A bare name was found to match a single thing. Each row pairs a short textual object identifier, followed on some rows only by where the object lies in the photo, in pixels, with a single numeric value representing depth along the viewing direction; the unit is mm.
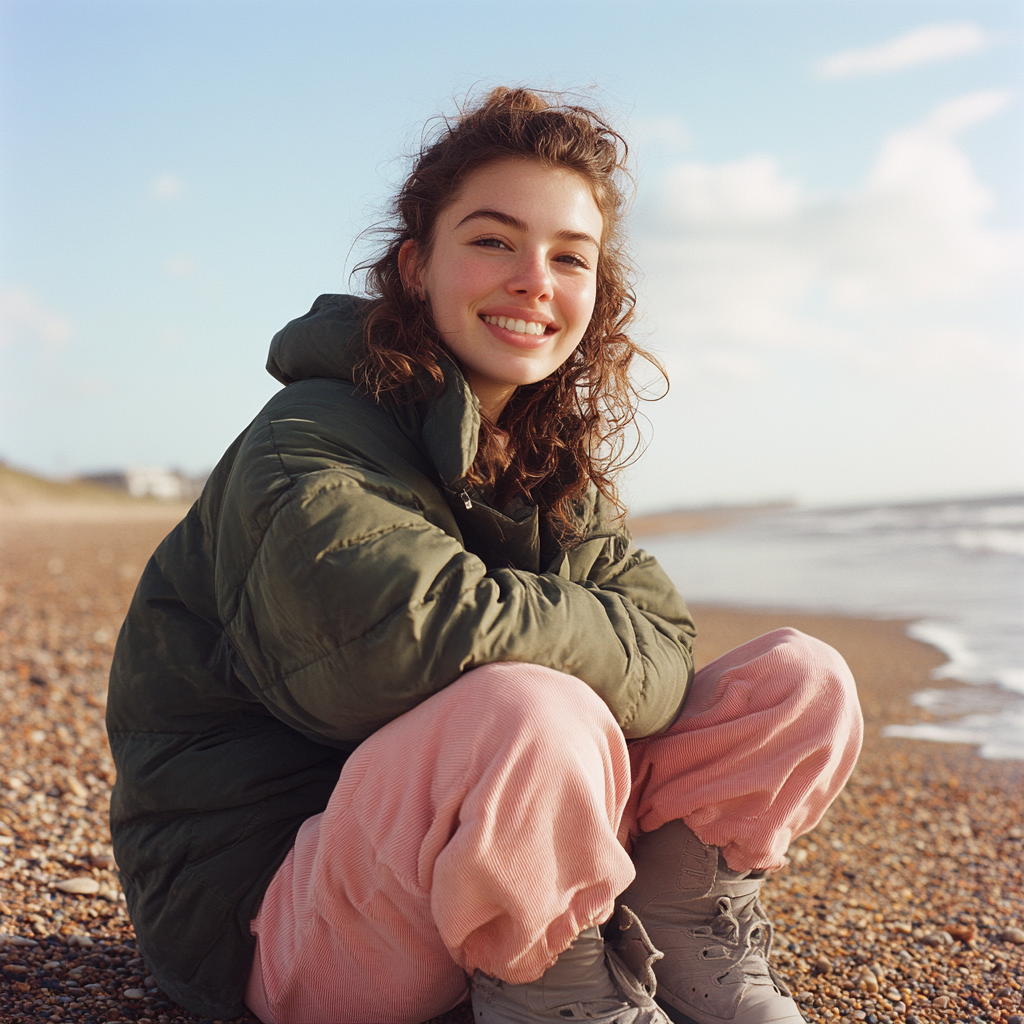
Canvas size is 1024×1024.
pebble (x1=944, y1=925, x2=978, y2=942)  3025
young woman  1778
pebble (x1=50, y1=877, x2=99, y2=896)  3018
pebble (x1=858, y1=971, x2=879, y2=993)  2611
